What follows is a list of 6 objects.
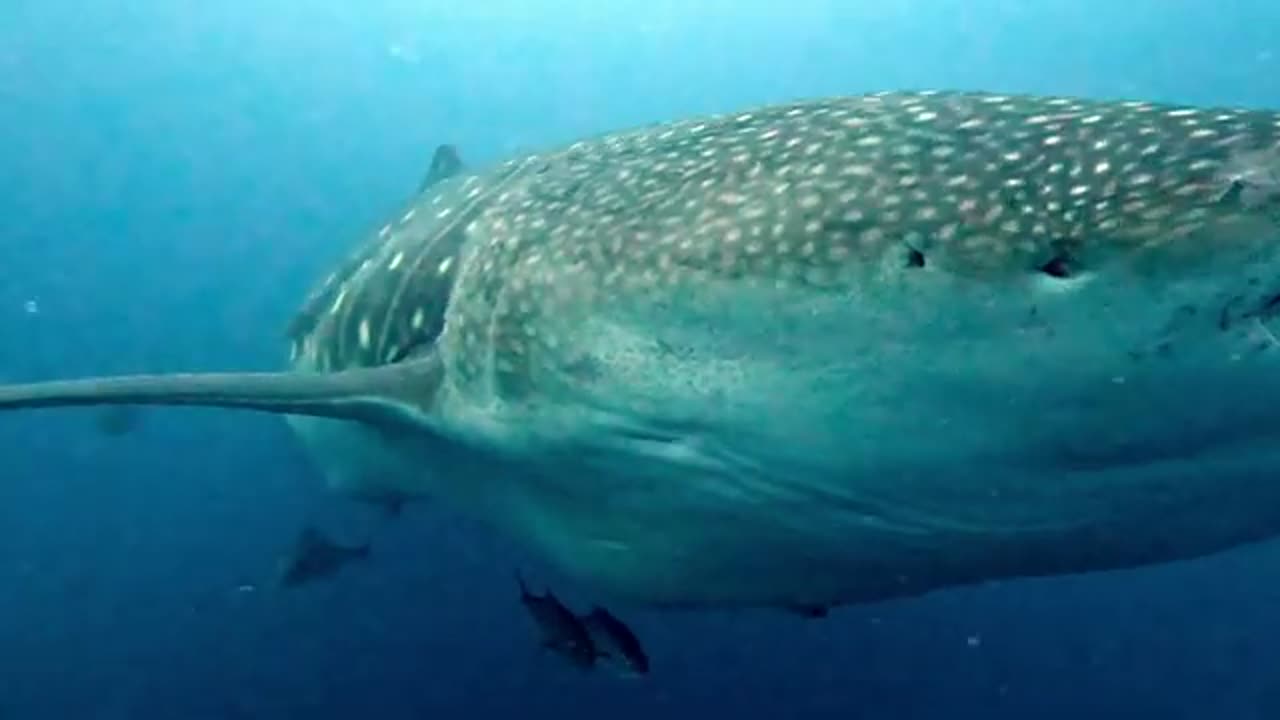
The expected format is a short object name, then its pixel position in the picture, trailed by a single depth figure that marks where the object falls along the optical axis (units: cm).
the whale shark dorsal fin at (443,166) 701
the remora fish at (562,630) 470
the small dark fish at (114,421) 1185
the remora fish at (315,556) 796
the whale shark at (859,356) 197
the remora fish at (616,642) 462
